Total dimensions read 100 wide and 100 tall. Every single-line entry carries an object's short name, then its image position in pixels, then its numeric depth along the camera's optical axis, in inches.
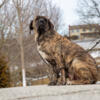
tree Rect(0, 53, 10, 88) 420.2
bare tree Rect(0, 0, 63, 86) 737.6
